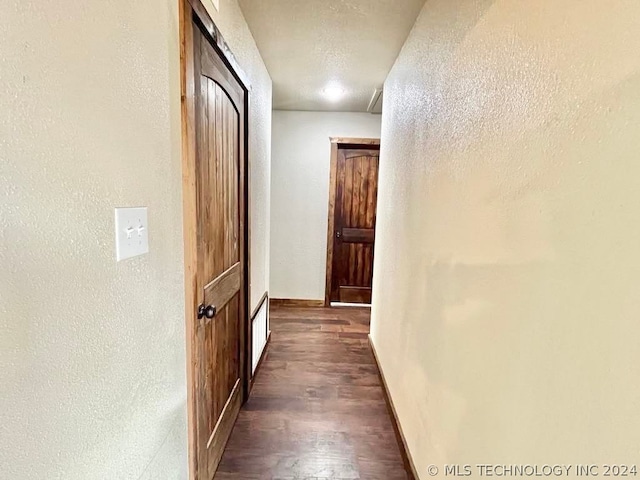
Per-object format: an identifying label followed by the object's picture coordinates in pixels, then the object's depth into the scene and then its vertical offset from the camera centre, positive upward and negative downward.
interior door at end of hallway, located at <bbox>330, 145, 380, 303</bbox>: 4.23 -0.25
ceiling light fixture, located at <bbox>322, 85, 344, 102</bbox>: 3.21 +1.06
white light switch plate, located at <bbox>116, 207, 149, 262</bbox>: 0.82 -0.09
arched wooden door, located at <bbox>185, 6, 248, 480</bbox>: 1.33 -0.27
